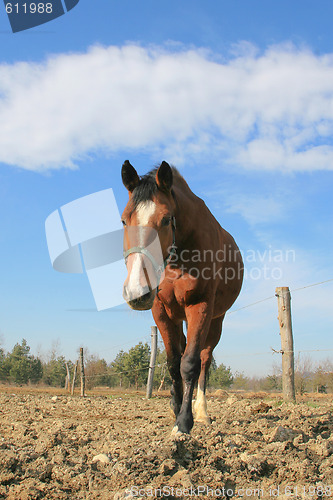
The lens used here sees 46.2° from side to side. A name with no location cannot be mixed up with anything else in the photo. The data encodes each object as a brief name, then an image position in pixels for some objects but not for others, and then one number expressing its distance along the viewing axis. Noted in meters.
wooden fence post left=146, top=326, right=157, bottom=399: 11.85
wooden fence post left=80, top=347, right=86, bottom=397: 14.74
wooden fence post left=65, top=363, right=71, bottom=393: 30.59
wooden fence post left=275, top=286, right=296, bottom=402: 8.09
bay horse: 3.15
